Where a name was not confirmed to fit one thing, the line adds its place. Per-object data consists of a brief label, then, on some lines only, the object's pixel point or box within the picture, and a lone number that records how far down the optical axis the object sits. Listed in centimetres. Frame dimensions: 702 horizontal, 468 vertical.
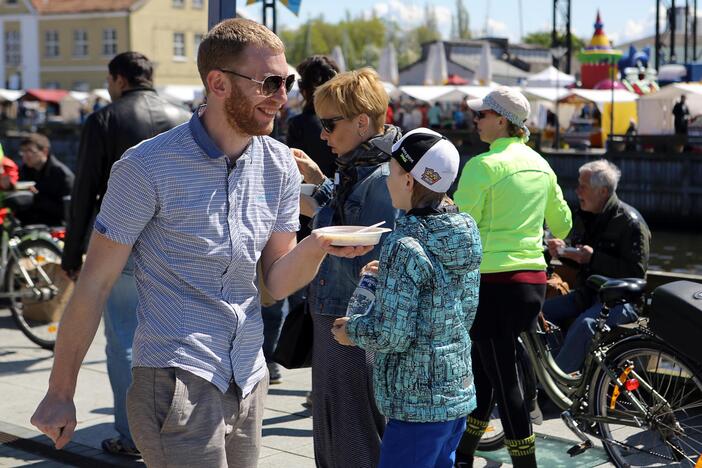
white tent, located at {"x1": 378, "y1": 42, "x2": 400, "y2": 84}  5544
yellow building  8688
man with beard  306
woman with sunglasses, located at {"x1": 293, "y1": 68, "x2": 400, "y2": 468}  444
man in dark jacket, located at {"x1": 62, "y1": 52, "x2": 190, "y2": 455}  577
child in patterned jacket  366
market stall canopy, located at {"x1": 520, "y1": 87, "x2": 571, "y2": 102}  4388
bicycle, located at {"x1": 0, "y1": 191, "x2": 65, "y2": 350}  885
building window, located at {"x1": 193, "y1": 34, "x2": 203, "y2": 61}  9056
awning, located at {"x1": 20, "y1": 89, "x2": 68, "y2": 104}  6844
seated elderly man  663
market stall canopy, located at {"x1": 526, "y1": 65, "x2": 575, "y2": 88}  4600
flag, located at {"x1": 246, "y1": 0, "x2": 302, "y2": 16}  899
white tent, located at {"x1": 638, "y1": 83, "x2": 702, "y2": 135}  3544
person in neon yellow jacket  512
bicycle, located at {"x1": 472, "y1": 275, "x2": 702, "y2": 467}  526
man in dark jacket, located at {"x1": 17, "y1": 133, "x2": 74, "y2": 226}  1005
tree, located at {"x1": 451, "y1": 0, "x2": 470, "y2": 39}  14174
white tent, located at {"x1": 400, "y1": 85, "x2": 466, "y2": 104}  4618
